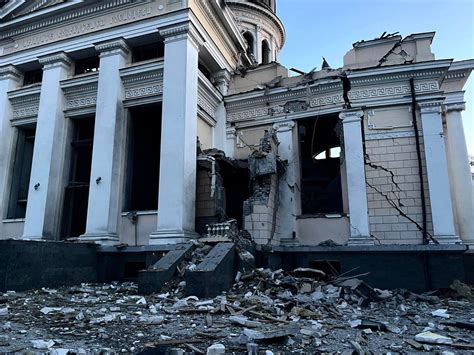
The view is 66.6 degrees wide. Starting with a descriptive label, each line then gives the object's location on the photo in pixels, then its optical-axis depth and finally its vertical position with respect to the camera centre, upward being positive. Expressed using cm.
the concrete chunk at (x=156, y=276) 813 -71
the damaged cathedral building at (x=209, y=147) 1099 +338
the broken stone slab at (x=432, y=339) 498 -130
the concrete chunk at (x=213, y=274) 749 -63
